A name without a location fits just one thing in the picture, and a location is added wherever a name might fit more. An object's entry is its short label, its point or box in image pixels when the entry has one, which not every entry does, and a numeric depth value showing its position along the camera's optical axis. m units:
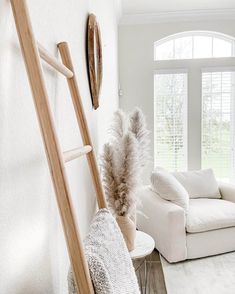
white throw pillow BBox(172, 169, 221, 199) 3.49
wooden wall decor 1.66
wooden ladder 0.62
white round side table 1.68
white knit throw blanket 0.75
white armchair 2.74
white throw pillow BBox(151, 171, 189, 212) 2.91
